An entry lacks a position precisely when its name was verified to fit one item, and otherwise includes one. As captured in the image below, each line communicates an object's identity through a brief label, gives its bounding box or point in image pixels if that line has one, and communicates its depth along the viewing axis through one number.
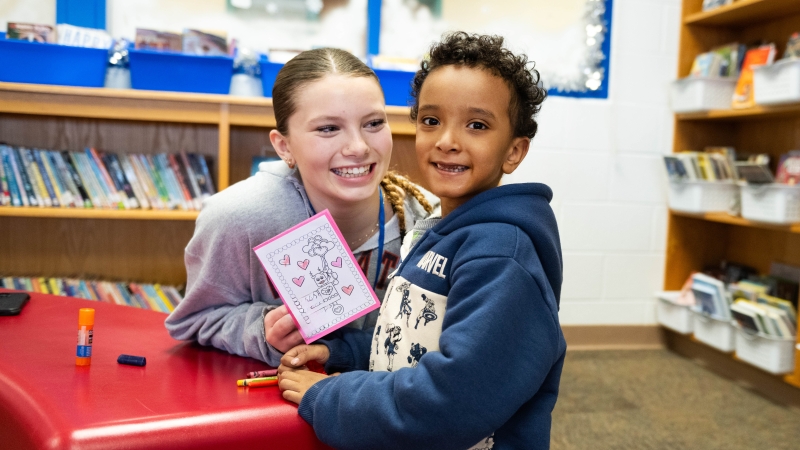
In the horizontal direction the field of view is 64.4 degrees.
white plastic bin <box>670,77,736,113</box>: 2.86
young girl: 1.15
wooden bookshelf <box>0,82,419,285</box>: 2.33
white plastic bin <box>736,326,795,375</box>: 2.40
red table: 0.77
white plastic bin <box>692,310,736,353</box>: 2.69
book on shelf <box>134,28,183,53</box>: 2.28
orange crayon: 0.93
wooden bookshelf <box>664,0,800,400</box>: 2.73
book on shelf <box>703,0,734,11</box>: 2.87
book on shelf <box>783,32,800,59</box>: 2.44
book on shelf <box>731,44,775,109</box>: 2.65
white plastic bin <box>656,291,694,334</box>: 2.97
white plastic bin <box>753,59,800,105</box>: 2.30
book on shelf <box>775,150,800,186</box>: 2.45
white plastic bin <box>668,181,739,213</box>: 2.83
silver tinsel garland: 3.05
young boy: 0.77
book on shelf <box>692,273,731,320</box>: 2.72
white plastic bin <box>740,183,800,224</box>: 2.38
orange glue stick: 0.97
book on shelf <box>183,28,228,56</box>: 2.31
